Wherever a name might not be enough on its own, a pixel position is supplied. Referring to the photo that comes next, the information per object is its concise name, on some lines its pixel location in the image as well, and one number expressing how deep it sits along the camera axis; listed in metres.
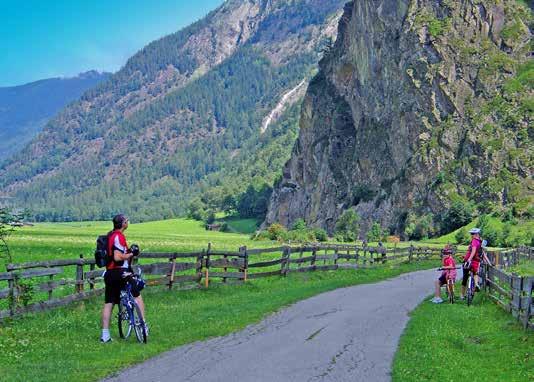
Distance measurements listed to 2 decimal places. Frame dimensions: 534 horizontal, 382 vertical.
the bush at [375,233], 120.94
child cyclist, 25.11
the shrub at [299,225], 151.69
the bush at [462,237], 97.45
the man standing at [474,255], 24.05
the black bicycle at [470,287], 24.27
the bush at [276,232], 122.81
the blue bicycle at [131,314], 15.91
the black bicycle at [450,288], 25.25
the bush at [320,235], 121.84
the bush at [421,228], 120.00
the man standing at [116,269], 15.93
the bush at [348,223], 132.88
